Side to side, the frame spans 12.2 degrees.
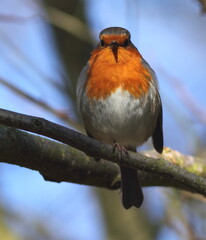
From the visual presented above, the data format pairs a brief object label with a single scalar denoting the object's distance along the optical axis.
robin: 7.43
